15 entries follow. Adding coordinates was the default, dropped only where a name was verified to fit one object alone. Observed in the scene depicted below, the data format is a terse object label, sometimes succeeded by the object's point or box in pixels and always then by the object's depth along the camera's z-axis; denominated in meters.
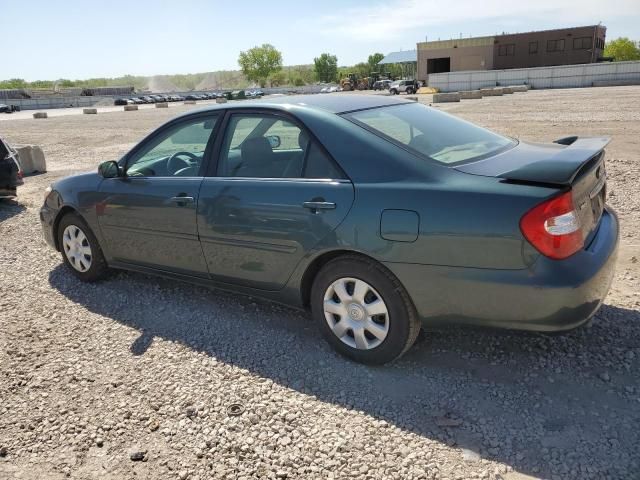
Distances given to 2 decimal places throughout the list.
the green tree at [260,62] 135.88
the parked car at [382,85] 73.50
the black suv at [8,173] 8.59
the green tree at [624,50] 90.44
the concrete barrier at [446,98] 35.78
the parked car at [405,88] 56.78
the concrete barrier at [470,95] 38.47
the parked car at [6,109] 58.72
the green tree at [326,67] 129.12
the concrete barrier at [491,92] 41.19
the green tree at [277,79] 138.00
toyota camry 2.71
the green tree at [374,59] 136.82
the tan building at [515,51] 72.06
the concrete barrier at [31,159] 12.36
